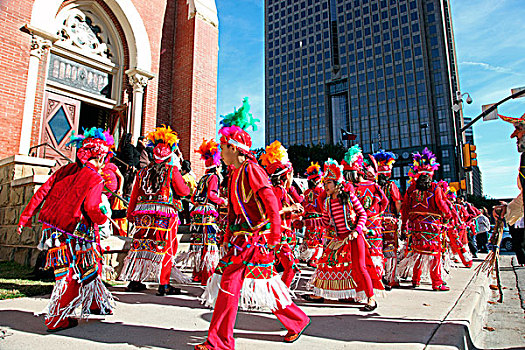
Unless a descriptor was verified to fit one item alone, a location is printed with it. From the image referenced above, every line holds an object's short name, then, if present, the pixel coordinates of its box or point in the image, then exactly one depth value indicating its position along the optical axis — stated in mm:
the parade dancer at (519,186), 3266
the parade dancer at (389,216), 6410
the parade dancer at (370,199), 5715
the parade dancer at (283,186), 5039
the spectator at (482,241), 17656
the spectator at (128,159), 8670
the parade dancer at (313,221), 8492
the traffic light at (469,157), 13898
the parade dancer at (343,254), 4637
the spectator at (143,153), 9000
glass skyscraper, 72938
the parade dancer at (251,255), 2926
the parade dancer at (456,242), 9484
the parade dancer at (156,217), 4973
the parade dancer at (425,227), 6273
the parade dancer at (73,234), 3381
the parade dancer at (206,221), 5910
